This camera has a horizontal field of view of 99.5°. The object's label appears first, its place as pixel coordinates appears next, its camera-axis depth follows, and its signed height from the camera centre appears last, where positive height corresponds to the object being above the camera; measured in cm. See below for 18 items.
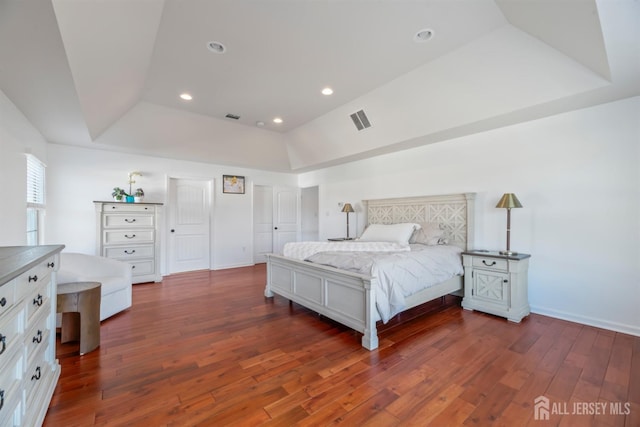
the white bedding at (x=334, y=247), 342 -43
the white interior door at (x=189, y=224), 559 -21
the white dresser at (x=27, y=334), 113 -61
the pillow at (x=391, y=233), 397 -28
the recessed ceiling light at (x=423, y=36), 244 +165
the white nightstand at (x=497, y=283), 304 -81
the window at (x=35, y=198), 345 +23
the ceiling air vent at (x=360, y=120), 413 +149
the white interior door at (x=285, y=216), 717 -4
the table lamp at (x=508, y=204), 316 +12
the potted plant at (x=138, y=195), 487 +35
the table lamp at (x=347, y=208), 548 +13
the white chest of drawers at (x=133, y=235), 437 -35
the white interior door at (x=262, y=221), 688 -17
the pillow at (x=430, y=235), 392 -30
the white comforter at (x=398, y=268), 258 -57
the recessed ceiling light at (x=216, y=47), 260 +165
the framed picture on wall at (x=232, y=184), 619 +71
